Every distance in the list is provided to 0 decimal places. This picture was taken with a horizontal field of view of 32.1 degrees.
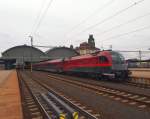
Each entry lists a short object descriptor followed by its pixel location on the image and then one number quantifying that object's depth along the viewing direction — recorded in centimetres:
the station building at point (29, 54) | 10154
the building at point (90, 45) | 10301
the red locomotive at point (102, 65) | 2445
